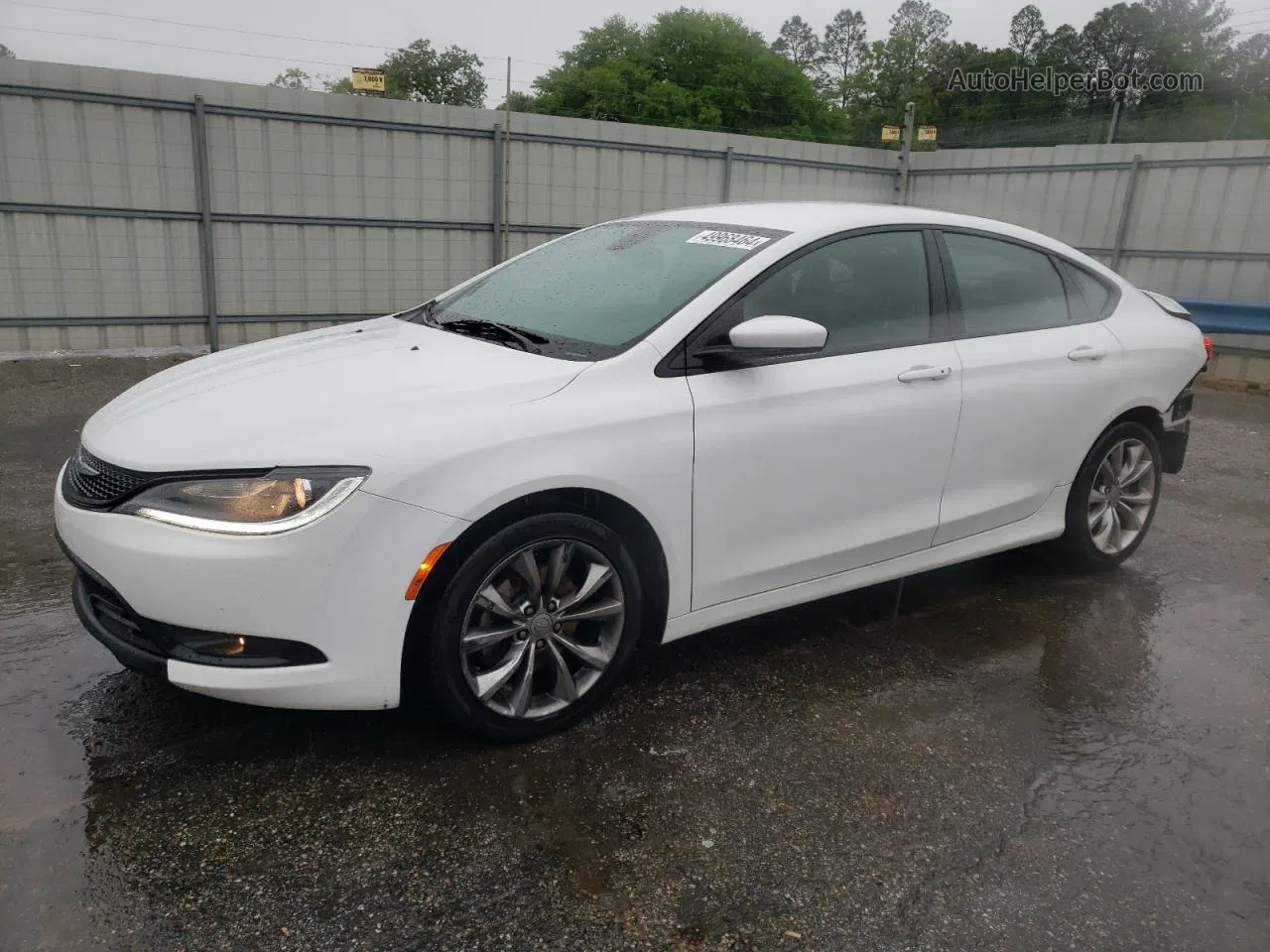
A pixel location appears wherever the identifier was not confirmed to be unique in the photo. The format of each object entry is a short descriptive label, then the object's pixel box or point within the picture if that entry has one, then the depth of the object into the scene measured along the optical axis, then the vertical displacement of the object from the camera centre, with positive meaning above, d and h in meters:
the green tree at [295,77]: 63.74 +2.96
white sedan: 2.50 -0.89
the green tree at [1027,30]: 60.61 +8.54
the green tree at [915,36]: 62.56 +8.94
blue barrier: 10.38 -1.35
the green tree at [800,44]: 82.20 +9.27
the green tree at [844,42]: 81.38 +9.53
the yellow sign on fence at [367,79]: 9.48 +0.47
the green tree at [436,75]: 59.72 +3.43
